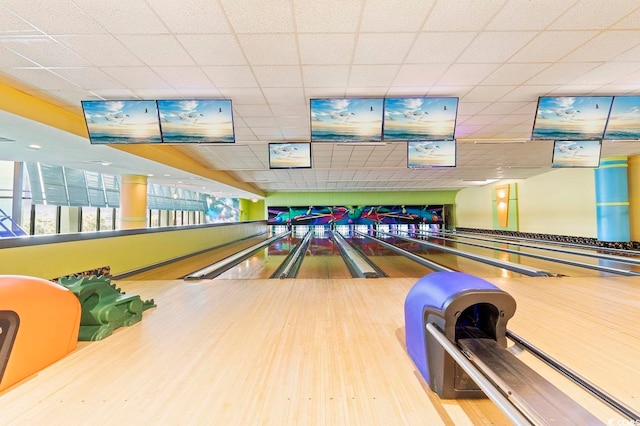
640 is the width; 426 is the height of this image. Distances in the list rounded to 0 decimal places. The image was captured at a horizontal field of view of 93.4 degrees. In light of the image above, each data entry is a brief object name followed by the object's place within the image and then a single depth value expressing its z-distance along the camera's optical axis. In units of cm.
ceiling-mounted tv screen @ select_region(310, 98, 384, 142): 382
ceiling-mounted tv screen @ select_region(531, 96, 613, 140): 382
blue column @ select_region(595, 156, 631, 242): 731
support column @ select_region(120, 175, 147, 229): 776
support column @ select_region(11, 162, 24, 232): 768
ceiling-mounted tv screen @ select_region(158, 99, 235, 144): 383
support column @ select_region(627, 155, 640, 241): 728
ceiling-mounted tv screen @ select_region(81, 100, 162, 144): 379
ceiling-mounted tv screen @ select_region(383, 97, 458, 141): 382
